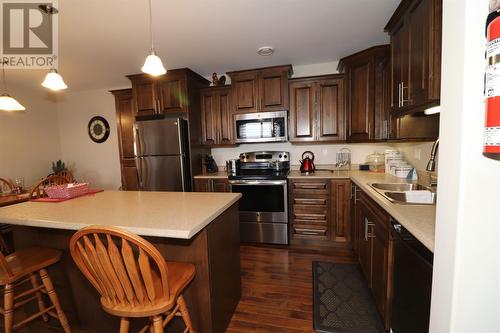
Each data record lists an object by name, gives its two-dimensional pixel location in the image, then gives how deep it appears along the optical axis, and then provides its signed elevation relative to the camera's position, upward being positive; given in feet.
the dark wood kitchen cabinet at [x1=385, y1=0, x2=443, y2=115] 4.21 +2.07
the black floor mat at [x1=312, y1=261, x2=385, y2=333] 5.23 -4.12
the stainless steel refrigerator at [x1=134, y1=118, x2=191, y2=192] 9.89 -0.04
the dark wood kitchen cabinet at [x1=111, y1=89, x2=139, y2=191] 11.58 +0.97
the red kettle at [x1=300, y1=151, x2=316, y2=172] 10.17 -0.70
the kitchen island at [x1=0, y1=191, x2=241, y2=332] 4.08 -1.83
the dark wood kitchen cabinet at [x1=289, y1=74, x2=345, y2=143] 9.54 +1.79
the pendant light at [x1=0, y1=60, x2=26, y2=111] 7.66 +1.87
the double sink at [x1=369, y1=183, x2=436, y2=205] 5.44 -1.18
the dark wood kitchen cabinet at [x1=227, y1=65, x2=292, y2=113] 9.84 +2.83
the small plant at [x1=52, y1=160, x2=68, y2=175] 13.86 -0.70
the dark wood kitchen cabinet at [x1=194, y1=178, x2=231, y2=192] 9.98 -1.49
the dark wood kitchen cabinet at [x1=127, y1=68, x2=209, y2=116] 9.99 +2.90
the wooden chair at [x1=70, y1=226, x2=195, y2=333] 3.08 -1.87
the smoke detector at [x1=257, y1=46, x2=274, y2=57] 8.33 +3.87
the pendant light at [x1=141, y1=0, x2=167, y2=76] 5.07 +2.02
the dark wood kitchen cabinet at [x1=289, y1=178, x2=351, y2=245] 8.87 -2.47
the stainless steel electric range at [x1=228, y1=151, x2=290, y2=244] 9.27 -2.37
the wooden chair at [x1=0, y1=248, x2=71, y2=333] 4.20 -2.29
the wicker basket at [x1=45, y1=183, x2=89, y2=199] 6.01 -0.97
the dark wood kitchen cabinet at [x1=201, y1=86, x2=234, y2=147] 10.68 +1.74
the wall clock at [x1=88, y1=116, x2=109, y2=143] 13.83 +1.63
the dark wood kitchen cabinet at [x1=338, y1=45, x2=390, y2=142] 7.84 +2.06
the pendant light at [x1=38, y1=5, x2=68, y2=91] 5.71 +2.05
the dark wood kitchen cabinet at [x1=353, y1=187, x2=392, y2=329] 4.61 -2.50
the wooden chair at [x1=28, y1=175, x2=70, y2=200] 7.61 -0.89
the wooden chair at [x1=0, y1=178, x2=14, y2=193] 10.05 -1.33
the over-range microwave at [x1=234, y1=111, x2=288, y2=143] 9.99 +1.13
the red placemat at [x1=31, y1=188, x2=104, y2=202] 5.79 -1.15
